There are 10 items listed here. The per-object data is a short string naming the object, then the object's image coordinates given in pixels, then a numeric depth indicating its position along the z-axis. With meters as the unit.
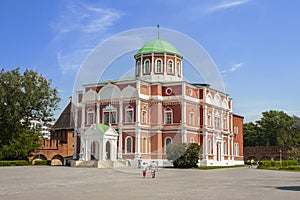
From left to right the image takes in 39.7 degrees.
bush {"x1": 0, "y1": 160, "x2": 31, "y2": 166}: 44.94
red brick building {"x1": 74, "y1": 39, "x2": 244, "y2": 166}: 49.00
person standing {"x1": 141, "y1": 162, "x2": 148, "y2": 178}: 28.09
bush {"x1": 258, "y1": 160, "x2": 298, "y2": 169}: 51.51
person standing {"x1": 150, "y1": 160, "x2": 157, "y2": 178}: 28.58
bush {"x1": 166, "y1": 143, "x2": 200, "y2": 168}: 43.91
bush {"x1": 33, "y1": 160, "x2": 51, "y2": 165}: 49.05
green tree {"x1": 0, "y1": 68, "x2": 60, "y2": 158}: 49.48
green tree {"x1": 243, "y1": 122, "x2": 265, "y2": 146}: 93.00
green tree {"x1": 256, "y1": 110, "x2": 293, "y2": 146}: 89.62
